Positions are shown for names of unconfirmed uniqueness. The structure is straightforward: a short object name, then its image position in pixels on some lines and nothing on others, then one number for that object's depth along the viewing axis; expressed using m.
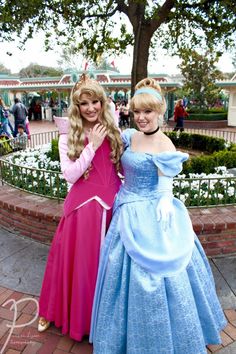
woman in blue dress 1.52
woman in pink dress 1.65
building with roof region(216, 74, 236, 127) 14.61
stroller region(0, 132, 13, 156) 5.62
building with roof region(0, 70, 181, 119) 17.03
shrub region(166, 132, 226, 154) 6.78
